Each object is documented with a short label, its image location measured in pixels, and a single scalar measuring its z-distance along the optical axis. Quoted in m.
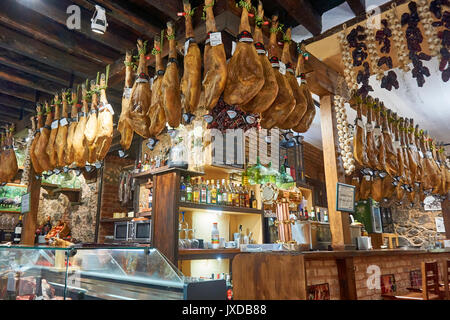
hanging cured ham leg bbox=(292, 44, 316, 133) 2.59
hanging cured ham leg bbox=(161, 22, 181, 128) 2.33
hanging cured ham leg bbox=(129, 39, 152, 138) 2.53
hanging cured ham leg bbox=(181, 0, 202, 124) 2.17
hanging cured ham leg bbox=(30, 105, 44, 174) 3.92
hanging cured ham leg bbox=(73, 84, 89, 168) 3.36
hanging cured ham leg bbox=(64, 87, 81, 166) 3.49
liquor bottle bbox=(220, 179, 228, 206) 4.86
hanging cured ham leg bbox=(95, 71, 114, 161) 3.21
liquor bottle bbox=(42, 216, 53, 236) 7.38
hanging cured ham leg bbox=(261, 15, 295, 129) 2.36
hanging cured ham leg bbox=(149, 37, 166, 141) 2.41
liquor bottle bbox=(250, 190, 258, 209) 5.28
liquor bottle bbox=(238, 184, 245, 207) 5.11
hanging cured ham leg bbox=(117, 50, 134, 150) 2.73
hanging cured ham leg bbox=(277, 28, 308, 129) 2.49
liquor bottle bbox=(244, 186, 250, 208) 5.18
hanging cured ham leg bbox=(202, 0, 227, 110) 2.08
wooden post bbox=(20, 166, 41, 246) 4.99
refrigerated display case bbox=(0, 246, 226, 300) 1.45
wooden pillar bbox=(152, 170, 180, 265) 3.98
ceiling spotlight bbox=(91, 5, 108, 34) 2.62
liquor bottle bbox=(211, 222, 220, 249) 4.60
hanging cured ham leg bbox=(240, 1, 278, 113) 2.20
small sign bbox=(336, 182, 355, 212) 3.36
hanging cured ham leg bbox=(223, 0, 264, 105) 2.10
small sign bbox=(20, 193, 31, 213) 5.03
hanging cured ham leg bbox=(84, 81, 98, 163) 3.23
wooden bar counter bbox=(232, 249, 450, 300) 2.34
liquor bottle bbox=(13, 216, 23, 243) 5.25
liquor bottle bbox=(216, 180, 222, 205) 4.78
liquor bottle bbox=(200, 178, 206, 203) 4.60
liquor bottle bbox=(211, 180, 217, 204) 4.73
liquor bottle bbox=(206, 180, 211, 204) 4.66
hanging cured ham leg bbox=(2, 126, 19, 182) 4.85
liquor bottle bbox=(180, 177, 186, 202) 4.37
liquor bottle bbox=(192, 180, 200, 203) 4.57
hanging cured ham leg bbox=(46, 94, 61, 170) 3.73
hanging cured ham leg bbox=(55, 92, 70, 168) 3.63
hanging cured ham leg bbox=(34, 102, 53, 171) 3.82
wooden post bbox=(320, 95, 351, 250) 3.43
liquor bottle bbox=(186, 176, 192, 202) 4.47
